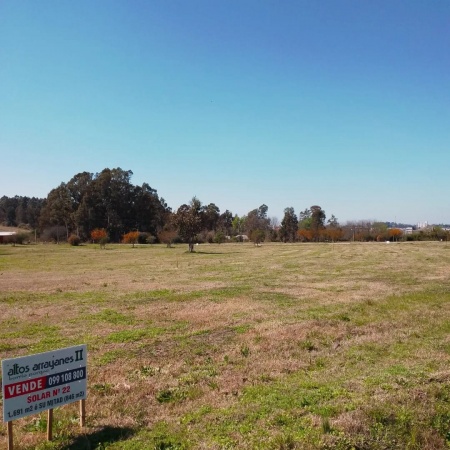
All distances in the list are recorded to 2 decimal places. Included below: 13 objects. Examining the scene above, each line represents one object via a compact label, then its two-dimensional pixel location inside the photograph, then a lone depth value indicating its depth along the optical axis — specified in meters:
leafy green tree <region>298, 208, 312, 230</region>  115.69
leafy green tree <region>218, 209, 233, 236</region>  124.11
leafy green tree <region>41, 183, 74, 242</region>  91.44
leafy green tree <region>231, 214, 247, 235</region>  137.55
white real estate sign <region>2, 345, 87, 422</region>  5.27
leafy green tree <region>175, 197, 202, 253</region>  55.12
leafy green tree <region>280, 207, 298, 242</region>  100.56
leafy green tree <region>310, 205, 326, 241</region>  105.69
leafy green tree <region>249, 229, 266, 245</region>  76.12
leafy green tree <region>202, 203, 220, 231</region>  112.04
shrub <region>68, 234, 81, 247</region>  74.16
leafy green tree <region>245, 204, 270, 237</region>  127.06
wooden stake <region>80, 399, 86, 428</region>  6.23
